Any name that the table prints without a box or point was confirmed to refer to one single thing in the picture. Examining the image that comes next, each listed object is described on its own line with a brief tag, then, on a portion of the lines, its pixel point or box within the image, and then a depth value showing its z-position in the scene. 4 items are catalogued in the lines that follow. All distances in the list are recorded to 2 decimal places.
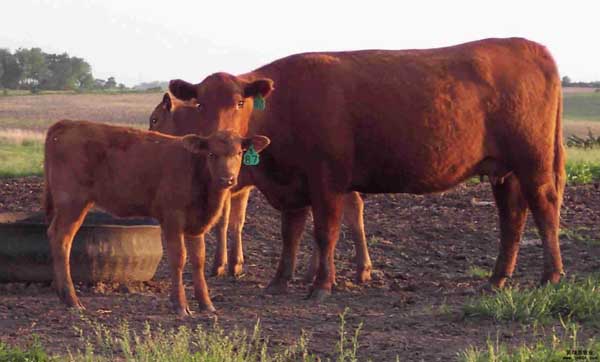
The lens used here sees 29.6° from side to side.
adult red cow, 9.73
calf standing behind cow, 10.87
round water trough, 9.71
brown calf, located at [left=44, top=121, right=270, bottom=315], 8.62
